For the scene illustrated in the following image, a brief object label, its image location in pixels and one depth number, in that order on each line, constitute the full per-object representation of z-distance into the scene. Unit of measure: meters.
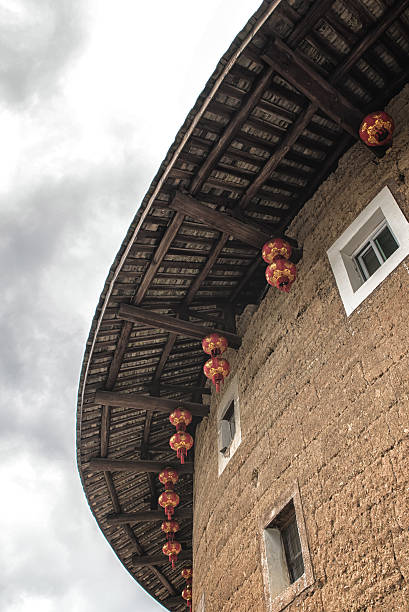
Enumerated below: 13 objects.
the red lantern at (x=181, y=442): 8.29
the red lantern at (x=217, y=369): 7.18
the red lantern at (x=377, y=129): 5.22
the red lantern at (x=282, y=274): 5.99
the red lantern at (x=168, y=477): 9.67
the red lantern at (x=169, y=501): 9.52
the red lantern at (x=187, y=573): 11.64
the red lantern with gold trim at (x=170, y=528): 10.27
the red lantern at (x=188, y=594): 11.84
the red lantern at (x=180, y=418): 8.41
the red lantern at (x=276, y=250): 6.15
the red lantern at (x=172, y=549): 10.17
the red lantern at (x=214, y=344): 7.39
